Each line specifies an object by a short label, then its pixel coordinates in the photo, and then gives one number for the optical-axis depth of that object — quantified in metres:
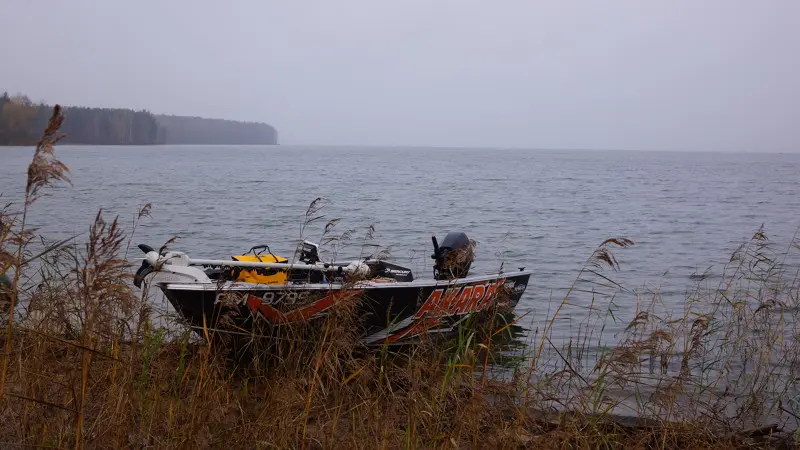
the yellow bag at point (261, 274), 7.87
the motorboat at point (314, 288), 6.70
